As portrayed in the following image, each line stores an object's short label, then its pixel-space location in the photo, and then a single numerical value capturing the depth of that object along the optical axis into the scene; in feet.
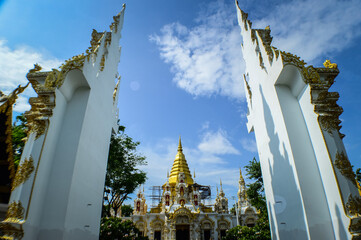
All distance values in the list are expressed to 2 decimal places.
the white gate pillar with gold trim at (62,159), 18.25
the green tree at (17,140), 37.65
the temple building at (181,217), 95.35
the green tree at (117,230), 37.40
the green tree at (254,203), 44.61
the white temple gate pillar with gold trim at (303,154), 17.92
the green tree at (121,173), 54.75
